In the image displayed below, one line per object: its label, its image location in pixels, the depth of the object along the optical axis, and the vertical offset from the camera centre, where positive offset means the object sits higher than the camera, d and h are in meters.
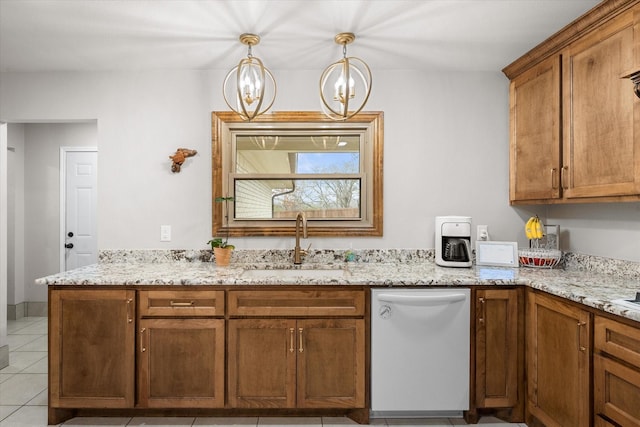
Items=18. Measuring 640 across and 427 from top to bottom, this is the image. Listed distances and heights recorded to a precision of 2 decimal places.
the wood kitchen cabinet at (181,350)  2.11 -0.80
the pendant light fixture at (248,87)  1.95 +0.70
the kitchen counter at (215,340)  2.11 -0.74
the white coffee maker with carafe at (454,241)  2.48 -0.19
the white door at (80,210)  4.18 +0.04
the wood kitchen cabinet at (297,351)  2.11 -0.81
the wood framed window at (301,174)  2.76 +0.31
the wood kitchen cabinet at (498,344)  2.11 -0.76
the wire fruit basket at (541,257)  2.47 -0.29
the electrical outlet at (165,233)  2.74 -0.15
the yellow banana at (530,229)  2.57 -0.10
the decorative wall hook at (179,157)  2.71 +0.42
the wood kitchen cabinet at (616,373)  1.43 -0.66
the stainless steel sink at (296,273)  2.20 -0.40
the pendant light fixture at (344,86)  1.97 +0.83
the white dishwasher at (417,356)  2.11 -0.83
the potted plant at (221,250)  2.54 -0.26
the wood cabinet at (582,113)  1.77 +0.59
